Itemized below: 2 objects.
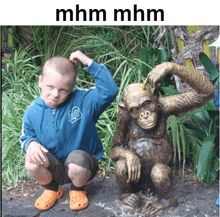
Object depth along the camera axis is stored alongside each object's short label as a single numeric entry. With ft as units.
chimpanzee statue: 4.66
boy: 4.72
